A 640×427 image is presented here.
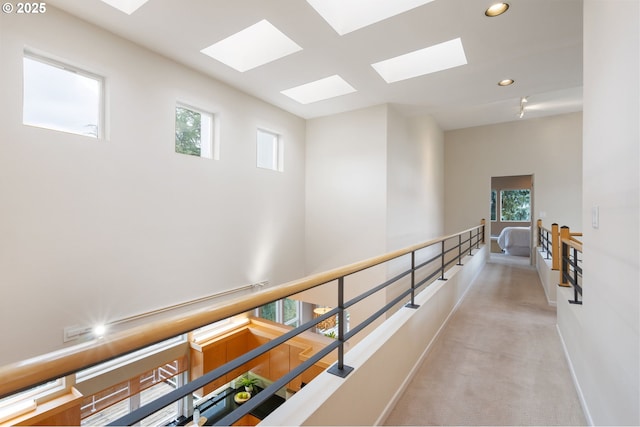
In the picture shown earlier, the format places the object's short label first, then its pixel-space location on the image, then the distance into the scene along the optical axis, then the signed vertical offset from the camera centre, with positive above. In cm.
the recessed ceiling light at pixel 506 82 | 382 +179
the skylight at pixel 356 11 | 254 +189
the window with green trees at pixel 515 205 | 932 +26
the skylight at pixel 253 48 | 322 +198
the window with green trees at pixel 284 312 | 585 -214
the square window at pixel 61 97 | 253 +110
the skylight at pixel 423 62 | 338 +193
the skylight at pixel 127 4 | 256 +190
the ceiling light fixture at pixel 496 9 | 243 +179
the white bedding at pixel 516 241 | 790 -80
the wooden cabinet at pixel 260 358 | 419 -232
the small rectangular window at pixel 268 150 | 486 +110
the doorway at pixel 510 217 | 798 -15
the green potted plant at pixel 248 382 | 552 -340
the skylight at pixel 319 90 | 428 +194
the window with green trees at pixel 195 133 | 366 +107
